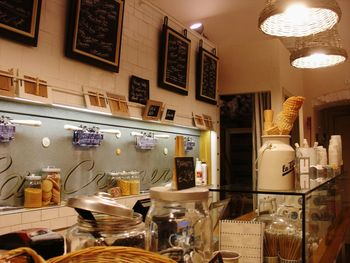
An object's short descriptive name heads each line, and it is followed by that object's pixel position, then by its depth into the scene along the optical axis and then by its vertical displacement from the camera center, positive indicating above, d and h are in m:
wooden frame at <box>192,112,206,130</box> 4.48 +0.67
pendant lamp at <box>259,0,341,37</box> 2.03 +1.04
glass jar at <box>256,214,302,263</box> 1.39 -0.28
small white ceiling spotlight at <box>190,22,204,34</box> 5.31 +2.21
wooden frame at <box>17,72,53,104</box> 2.30 +0.54
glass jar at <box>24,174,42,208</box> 2.40 -0.16
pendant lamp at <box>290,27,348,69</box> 3.23 +1.17
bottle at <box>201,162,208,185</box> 4.15 +0.00
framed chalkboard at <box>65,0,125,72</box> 2.70 +1.13
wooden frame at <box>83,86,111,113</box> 2.83 +0.59
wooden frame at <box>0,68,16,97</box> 2.18 +0.53
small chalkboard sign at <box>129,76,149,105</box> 3.38 +0.80
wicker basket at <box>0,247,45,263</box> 0.75 -0.19
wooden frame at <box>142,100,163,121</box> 3.49 +0.62
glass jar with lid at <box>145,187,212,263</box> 1.08 -0.16
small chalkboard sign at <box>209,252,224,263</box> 0.95 -0.24
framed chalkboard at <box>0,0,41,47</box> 2.20 +0.96
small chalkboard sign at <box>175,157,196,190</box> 1.14 +0.00
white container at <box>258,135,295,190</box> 1.59 +0.05
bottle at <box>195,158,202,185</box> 4.00 +0.03
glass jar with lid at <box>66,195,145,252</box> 0.95 -0.16
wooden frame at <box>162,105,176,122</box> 3.83 +0.64
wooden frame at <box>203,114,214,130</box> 4.72 +0.70
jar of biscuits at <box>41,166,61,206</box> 2.49 -0.12
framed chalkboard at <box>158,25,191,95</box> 3.81 +1.26
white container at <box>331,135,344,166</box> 4.08 +0.37
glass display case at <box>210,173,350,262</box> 1.41 -0.16
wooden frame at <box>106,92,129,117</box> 3.04 +0.59
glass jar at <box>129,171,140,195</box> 3.34 -0.12
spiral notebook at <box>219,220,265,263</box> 1.33 -0.25
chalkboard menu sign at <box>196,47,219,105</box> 4.59 +1.31
